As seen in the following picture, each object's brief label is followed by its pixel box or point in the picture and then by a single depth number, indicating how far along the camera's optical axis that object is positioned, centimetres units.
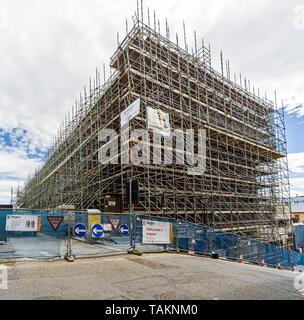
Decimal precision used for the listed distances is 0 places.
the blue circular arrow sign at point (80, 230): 845
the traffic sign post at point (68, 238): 781
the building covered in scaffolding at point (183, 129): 1903
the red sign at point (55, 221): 791
